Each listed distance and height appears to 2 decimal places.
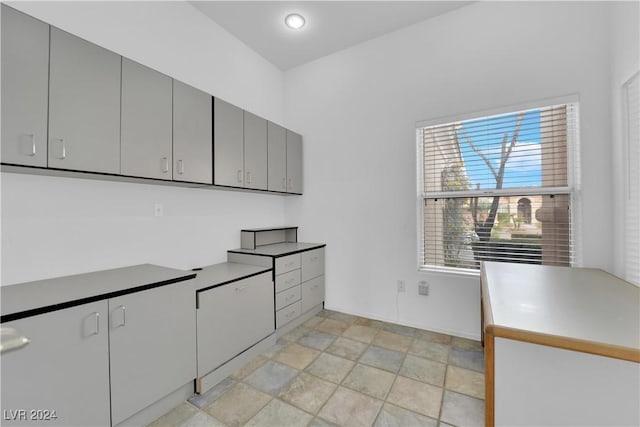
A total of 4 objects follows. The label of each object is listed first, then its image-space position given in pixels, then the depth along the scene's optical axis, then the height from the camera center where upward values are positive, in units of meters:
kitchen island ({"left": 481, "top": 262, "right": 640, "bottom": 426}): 0.96 -0.57
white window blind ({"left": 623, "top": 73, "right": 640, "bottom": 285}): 1.68 +0.21
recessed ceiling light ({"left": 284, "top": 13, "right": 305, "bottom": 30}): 2.71 +1.99
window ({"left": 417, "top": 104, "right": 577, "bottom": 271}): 2.22 +0.23
